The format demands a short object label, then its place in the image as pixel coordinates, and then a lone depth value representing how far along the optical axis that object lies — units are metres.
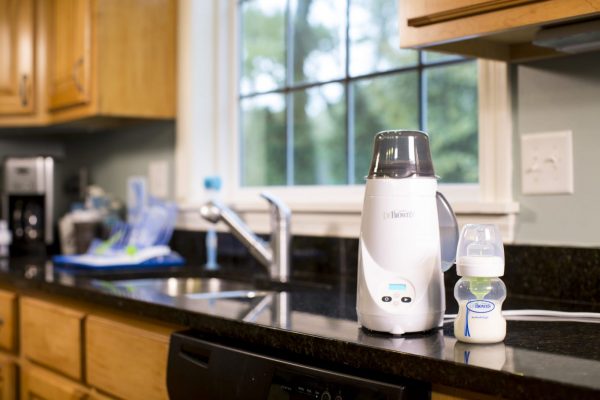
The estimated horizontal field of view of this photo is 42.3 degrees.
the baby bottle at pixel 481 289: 1.06
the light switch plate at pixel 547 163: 1.48
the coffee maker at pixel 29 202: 2.98
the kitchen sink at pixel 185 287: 1.76
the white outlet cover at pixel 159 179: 2.71
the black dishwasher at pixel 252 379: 1.04
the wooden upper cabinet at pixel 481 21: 1.15
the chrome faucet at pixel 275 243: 1.98
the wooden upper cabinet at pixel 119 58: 2.52
